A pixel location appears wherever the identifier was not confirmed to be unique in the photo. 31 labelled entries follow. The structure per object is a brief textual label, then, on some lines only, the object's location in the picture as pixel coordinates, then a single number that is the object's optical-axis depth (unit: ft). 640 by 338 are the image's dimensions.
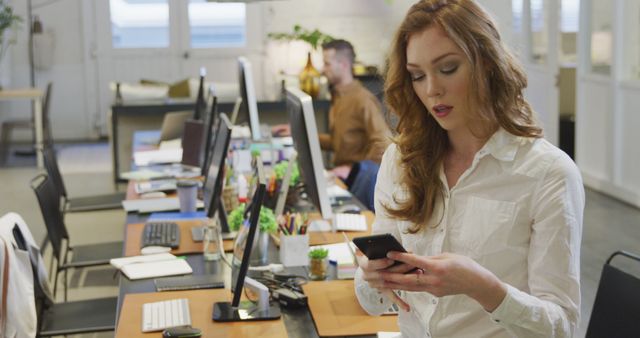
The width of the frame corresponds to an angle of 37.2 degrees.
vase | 27.02
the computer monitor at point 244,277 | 8.93
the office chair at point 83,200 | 18.38
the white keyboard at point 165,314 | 9.24
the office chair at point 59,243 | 14.64
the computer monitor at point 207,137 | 16.51
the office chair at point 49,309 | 12.02
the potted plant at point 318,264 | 10.76
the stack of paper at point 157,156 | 20.13
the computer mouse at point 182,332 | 8.88
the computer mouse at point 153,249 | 12.47
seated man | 19.92
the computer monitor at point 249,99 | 20.03
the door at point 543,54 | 31.45
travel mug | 14.99
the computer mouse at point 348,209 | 14.65
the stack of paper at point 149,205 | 15.35
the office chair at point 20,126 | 33.96
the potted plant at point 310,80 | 27.02
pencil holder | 11.41
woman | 6.13
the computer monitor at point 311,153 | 11.94
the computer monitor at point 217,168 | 12.12
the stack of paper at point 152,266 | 11.35
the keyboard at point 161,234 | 12.85
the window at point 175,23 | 40.16
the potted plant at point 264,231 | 11.53
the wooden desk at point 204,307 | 9.04
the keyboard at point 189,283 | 10.67
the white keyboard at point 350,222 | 13.46
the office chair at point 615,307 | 8.54
